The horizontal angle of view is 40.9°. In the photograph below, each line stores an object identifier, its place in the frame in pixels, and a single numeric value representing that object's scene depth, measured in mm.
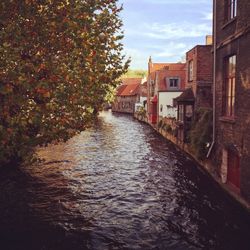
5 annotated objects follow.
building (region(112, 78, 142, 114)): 82206
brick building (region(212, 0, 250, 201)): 11719
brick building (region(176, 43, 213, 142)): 23797
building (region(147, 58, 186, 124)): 41344
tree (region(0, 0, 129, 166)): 7832
